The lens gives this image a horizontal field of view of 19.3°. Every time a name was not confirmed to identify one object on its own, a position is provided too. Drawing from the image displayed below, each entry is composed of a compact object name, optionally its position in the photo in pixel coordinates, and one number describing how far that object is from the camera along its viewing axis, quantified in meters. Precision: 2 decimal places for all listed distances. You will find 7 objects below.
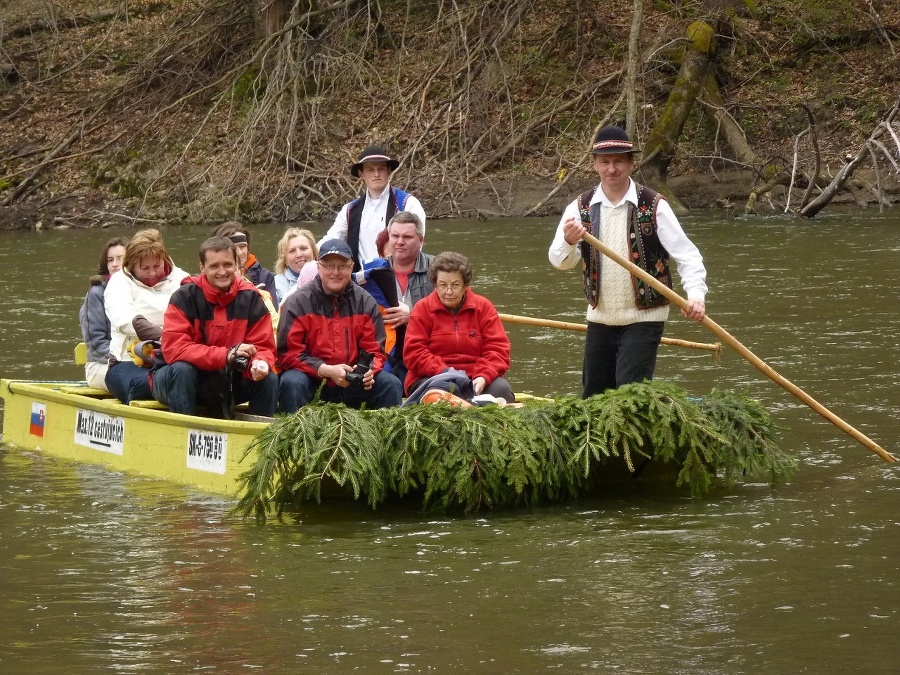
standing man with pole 11.55
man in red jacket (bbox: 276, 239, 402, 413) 12.70
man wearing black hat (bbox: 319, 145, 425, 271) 14.57
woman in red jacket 12.52
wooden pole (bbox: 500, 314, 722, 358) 14.91
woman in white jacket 13.55
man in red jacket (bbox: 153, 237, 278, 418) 12.44
